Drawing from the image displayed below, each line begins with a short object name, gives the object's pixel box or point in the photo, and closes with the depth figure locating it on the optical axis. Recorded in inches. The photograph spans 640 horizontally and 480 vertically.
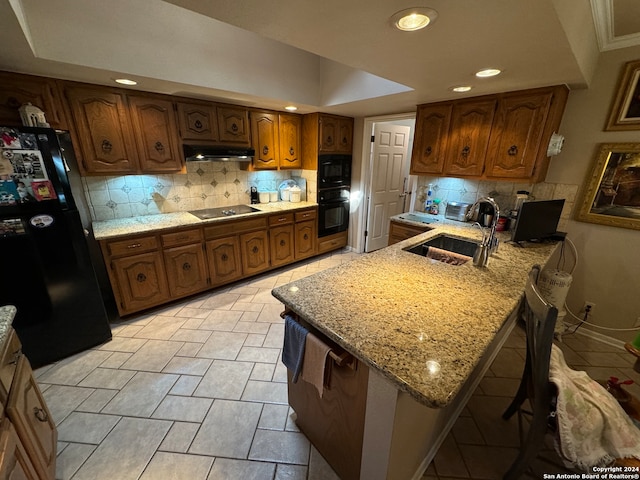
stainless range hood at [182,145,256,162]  100.6
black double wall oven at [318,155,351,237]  138.9
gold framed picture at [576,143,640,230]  75.5
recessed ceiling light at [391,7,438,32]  36.8
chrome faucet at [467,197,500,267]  61.0
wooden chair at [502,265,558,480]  35.4
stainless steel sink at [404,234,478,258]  82.4
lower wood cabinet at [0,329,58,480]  33.9
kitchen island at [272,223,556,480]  32.4
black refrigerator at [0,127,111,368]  60.2
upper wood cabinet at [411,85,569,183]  79.3
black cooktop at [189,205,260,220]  115.4
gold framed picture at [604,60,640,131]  71.6
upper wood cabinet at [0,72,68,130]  68.1
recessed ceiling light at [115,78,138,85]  74.3
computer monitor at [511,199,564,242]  76.4
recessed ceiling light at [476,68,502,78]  62.1
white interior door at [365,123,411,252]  145.6
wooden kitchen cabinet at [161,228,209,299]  97.3
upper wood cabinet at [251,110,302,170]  118.8
